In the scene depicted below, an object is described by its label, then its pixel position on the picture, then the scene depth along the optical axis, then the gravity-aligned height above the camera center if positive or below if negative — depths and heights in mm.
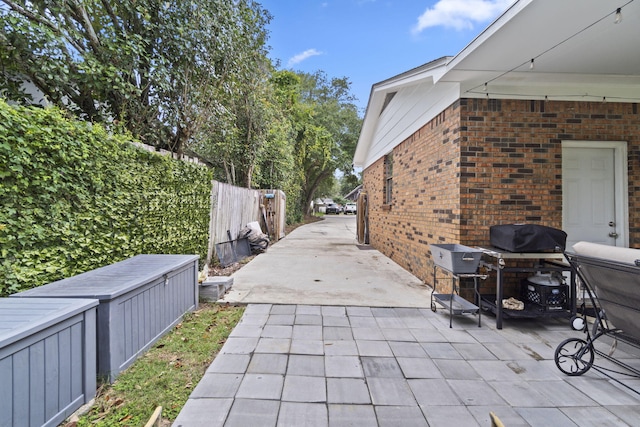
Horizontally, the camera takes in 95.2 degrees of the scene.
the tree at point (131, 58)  3926 +2366
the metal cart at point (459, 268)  3414 -668
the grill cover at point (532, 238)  3354 -306
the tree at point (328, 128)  19823 +6735
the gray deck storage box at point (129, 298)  2168 -786
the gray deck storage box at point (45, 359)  1497 -864
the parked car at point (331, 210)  41188 +187
